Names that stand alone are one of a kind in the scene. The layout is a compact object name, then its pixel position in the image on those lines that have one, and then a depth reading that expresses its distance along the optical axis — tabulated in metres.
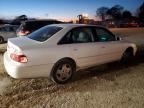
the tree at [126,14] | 45.92
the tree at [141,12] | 41.90
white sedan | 2.67
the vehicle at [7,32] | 8.66
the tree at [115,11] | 48.37
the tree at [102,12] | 46.18
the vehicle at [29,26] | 6.65
